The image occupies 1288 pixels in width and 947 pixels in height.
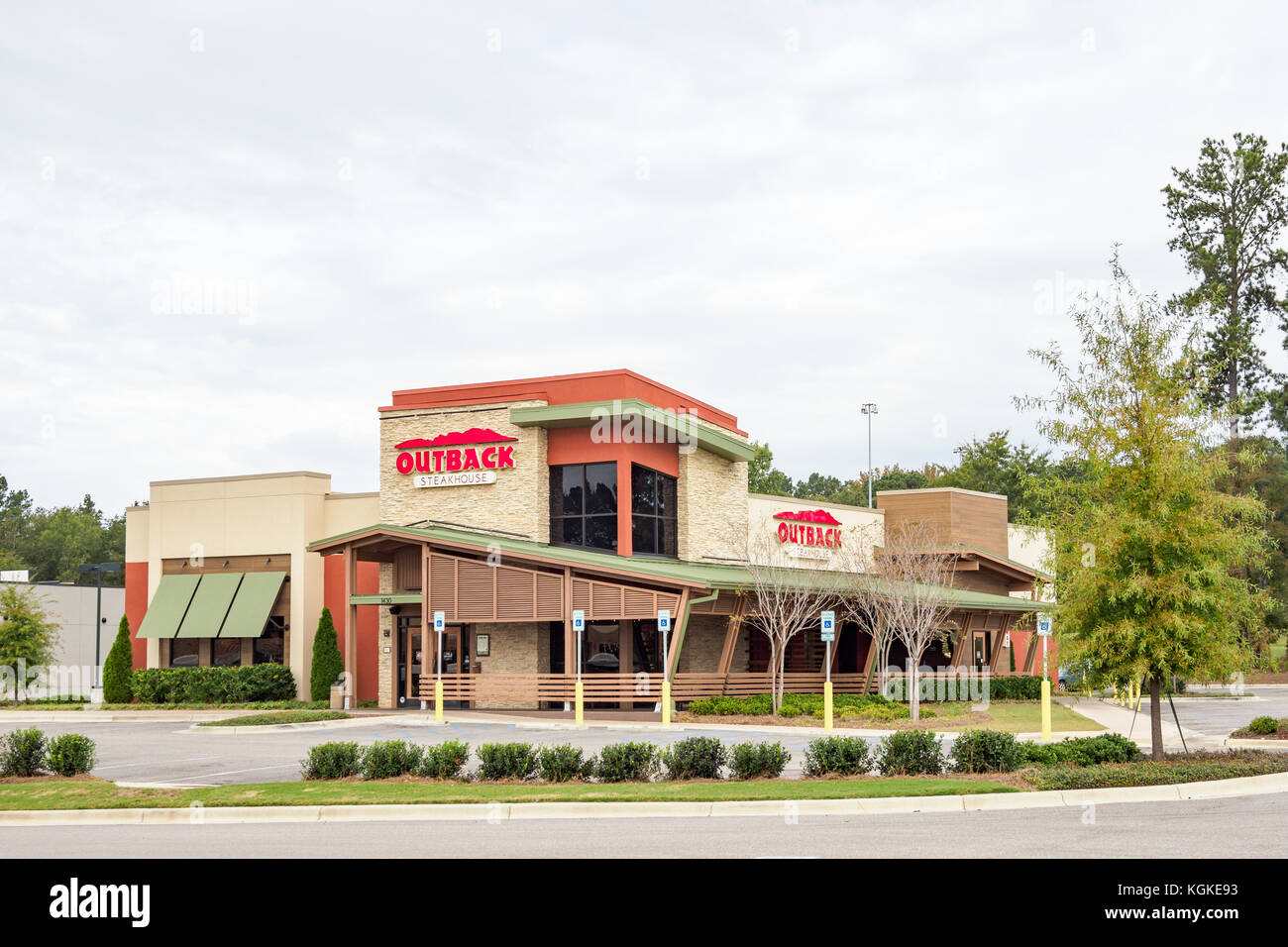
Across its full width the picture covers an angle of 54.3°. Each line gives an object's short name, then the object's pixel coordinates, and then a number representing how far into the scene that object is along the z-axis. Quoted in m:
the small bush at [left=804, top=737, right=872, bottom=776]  17.66
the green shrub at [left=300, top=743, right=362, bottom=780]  18.12
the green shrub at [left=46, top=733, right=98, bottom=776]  18.92
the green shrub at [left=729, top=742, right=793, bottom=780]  17.55
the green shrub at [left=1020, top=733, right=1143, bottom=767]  17.83
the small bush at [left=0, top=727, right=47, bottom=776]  18.95
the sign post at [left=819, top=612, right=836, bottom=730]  26.77
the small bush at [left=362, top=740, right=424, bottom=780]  18.00
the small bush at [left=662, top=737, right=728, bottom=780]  17.45
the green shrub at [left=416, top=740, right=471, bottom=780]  17.91
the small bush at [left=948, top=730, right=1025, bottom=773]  17.55
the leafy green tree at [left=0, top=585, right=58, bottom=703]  40.28
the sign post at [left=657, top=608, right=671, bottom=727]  28.67
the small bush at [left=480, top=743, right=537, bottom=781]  17.73
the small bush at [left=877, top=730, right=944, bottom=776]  17.44
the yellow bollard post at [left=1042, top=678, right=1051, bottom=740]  24.88
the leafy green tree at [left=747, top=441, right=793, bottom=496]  84.12
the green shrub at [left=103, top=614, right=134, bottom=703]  38.84
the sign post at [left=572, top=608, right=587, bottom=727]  29.17
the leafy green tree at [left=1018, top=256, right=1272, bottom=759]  18.08
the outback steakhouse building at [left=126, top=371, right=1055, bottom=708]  32.88
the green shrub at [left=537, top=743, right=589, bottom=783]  17.50
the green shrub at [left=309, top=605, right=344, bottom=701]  37.00
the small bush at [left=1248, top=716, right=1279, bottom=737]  24.97
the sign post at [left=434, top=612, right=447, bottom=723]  31.14
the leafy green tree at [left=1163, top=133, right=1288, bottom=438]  63.69
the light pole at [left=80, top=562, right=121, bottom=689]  47.54
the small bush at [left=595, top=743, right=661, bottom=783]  17.34
